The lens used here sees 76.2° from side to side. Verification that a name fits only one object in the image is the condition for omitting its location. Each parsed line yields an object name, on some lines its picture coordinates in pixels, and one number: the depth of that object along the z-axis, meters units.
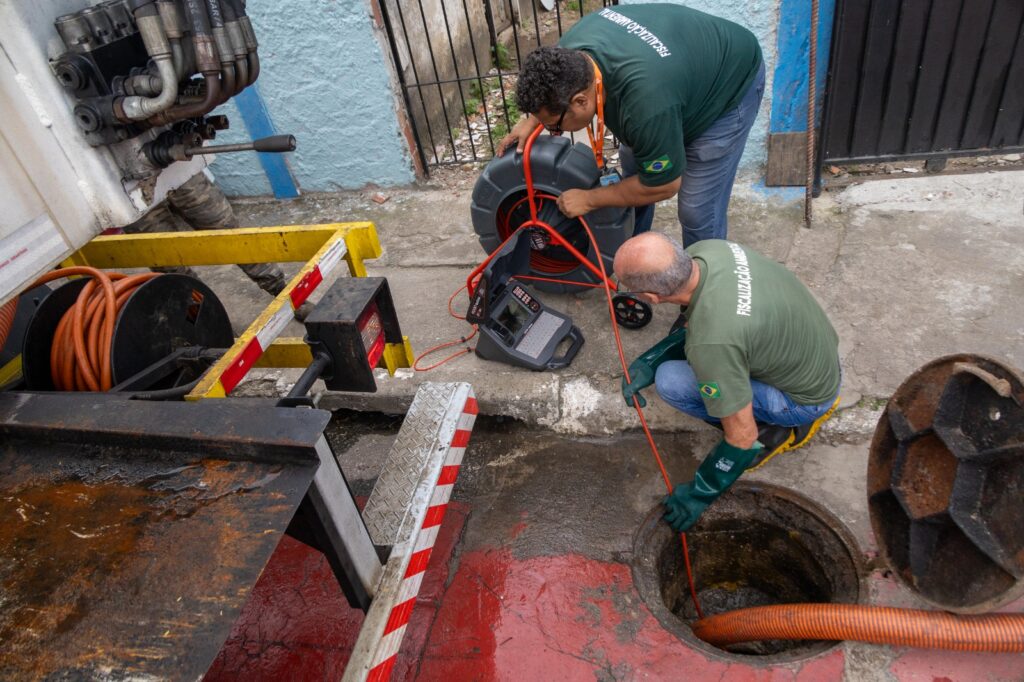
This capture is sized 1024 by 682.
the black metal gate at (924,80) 4.23
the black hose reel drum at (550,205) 3.61
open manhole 2.81
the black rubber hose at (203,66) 2.22
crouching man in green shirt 2.51
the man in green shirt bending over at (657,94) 2.91
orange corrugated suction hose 2.16
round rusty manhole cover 2.07
